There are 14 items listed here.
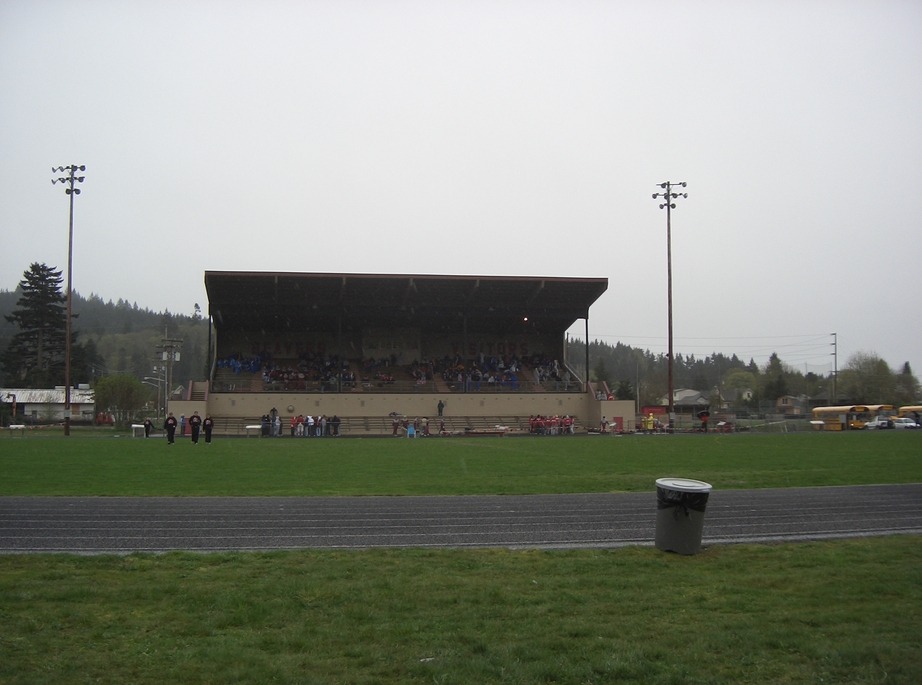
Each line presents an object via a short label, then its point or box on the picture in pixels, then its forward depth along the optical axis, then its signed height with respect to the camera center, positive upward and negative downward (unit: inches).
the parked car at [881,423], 2504.9 -71.0
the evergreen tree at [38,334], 3260.3 +258.3
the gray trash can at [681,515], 391.2 -57.6
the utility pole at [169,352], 2624.3 +149.7
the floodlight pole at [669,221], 2142.0 +483.1
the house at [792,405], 3528.1 -24.8
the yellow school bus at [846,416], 2500.1 -54.0
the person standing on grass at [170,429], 1478.8 -62.6
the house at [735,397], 4527.6 +16.2
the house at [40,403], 3029.0 -32.1
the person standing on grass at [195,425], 1480.1 -55.7
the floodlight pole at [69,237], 1914.4 +385.8
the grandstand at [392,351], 2144.4 +146.2
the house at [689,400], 4296.3 -5.8
